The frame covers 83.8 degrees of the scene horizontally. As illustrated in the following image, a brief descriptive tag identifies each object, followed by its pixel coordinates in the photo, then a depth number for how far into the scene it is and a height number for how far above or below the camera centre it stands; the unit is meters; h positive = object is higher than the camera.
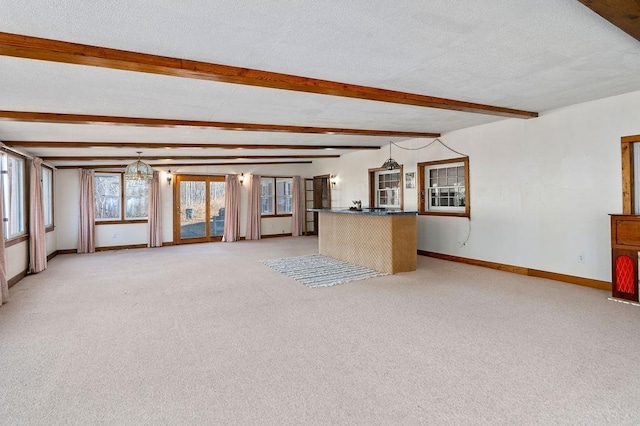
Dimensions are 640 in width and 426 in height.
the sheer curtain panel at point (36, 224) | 6.17 -0.16
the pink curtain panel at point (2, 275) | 4.41 -0.74
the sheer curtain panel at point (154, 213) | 9.47 +0.02
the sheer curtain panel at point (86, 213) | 8.65 +0.04
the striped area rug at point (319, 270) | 5.39 -1.01
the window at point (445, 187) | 6.83 +0.46
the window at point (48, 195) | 7.79 +0.46
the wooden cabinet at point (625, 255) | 4.12 -0.57
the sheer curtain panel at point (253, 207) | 10.92 +0.16
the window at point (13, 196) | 5.27 +0.32
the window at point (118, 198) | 9.10 +0.42
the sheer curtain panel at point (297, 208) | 11.65 +0.11
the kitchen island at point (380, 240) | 5.79 -0.51
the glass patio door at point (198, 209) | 9.98 +0.12
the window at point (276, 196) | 11.42 +0.51
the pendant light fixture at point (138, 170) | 7.19 +0.88
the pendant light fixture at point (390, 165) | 7.16 +0.91
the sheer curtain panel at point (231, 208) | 10.49 +0.13
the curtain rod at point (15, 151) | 4.98 +1.01
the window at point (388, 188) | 8.47 +0.54
